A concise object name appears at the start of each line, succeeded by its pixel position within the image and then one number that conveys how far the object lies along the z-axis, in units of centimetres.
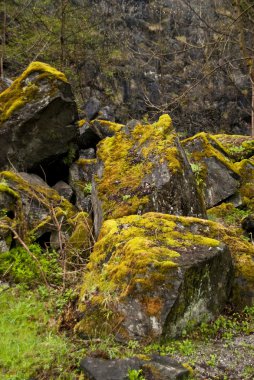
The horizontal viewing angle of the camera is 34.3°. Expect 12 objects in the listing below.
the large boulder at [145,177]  750
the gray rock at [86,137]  1300
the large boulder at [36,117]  1039
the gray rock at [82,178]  1053
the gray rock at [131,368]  377
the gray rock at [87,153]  1248
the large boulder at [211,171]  1116
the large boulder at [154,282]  470
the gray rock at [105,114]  1835
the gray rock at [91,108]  1798
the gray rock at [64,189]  1031
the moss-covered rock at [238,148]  1336
